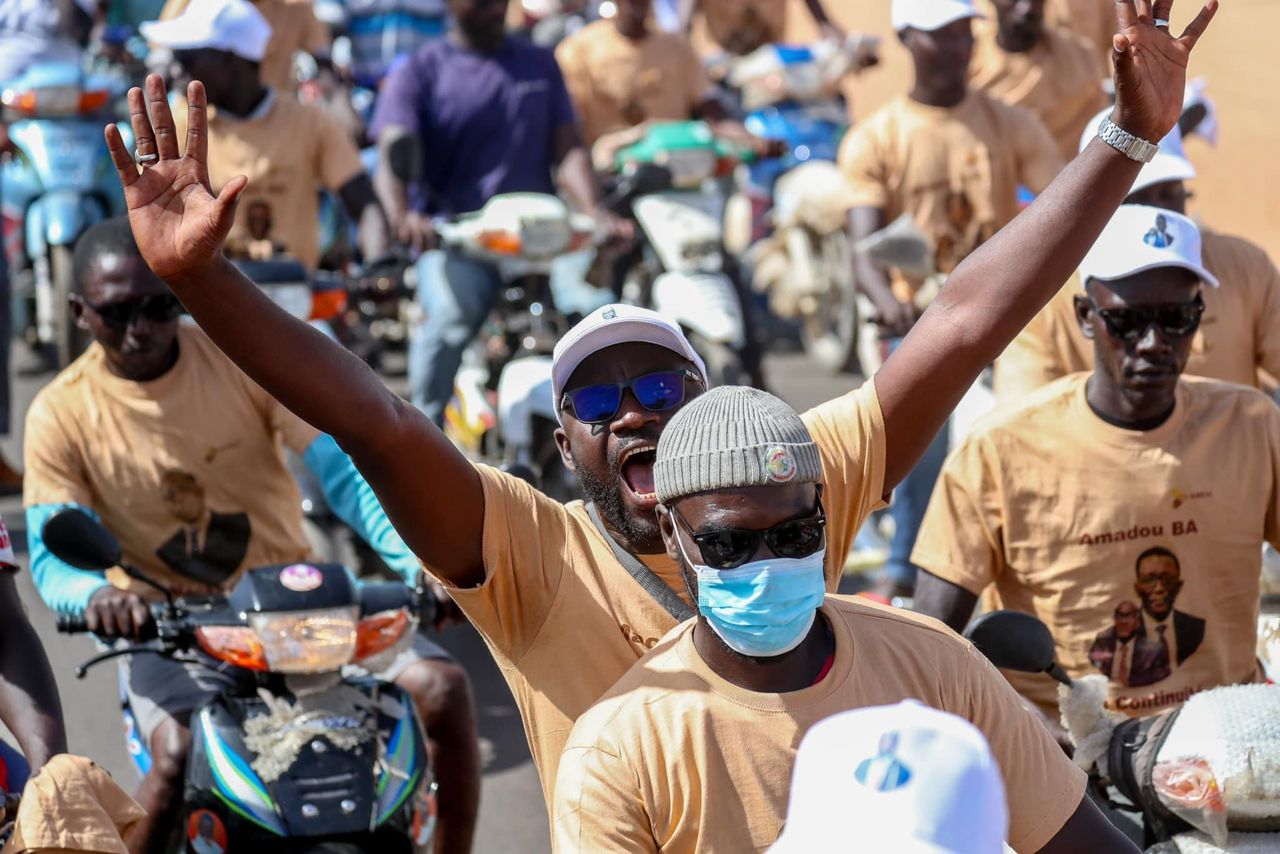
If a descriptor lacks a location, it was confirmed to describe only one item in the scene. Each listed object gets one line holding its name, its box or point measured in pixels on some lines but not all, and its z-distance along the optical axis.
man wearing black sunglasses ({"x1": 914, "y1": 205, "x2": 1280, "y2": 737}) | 9.34
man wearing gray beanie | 5.98
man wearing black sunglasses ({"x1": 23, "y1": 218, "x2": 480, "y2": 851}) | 10.73
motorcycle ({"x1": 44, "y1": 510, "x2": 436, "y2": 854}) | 9.12
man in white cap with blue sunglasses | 6.54
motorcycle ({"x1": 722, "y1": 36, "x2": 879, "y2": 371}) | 24.91
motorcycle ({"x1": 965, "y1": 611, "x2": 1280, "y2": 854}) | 7.43
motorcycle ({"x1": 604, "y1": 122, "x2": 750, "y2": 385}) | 18.56
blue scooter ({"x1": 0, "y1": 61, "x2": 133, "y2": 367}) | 20.81
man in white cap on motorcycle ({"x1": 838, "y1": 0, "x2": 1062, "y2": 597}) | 16.31
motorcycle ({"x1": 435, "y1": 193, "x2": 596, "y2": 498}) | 17.11
